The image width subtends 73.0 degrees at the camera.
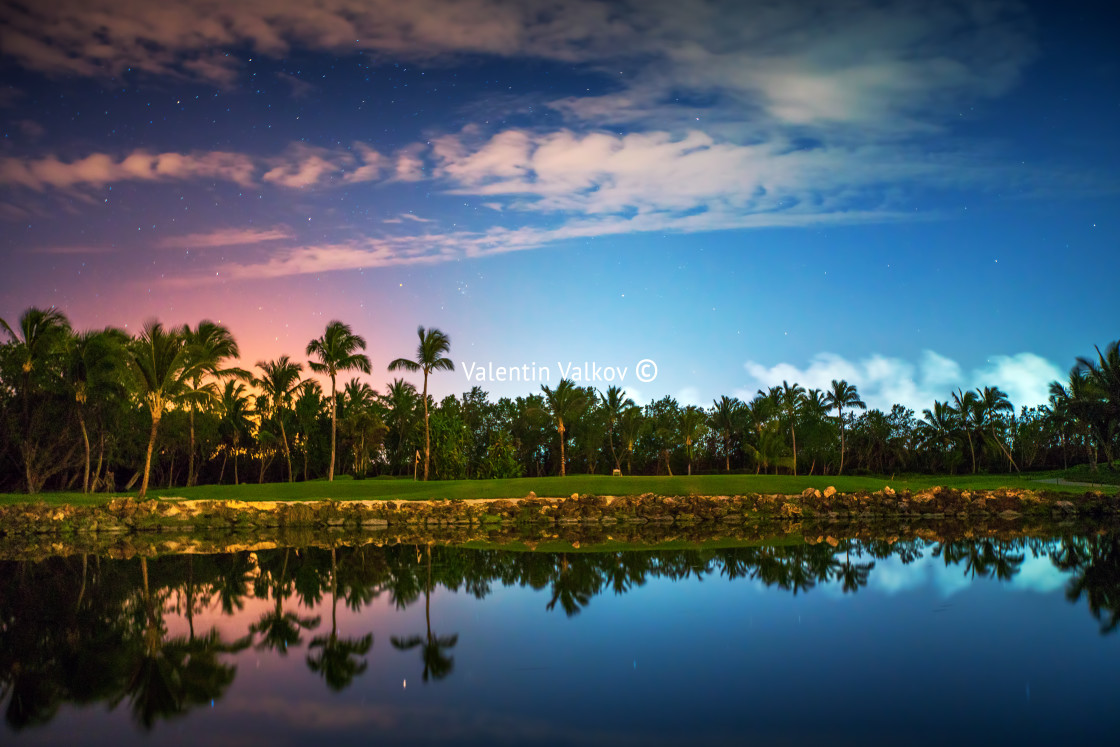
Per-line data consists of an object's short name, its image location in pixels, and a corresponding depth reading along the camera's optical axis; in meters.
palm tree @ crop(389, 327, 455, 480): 41.88
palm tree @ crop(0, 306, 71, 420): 32.59
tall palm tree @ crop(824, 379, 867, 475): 70.31
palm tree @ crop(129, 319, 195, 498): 27.61
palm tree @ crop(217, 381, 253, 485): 57.75
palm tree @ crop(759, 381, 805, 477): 73.25
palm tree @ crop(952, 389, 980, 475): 72.06
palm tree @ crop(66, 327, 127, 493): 34.22
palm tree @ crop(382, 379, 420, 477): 63.69
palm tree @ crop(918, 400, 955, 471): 73.62
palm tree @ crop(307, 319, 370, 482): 42.47
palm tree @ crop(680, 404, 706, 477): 67.89
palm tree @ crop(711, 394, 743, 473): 76.44
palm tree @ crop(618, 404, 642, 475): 65.31
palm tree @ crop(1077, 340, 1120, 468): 44.44
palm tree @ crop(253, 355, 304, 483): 49.31
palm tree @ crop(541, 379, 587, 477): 51.44
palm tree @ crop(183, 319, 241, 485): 35.04
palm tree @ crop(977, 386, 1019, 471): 70.00
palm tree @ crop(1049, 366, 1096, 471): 47.22
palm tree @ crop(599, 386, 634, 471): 60.19
